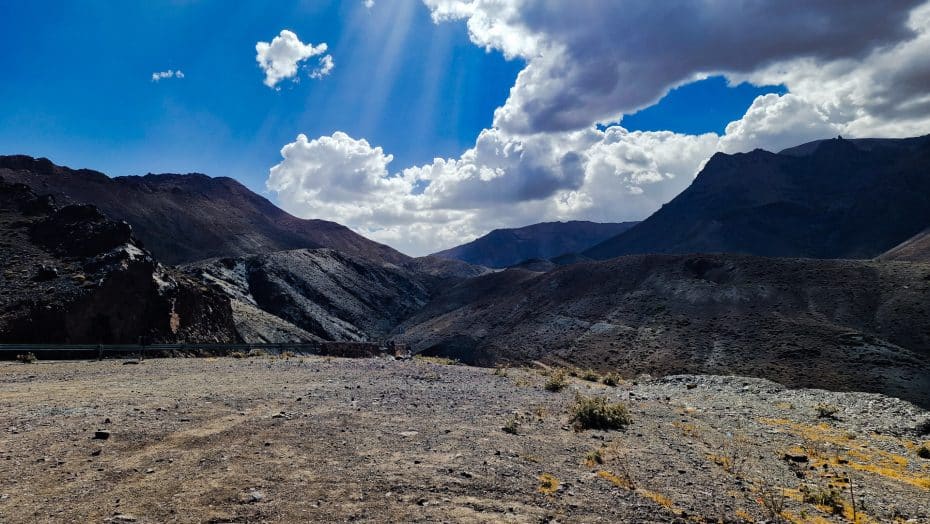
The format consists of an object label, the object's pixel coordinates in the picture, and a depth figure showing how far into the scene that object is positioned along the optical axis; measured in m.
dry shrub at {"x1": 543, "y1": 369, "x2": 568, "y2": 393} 19.55
